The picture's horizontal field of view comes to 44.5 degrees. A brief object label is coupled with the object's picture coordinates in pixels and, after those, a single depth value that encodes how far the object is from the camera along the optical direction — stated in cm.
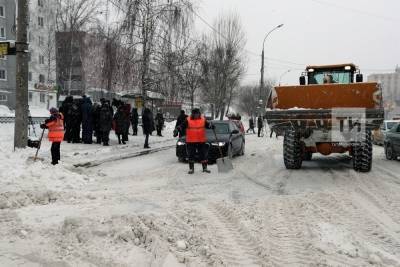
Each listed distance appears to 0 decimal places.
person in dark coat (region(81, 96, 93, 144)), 1773
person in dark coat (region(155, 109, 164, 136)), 2677
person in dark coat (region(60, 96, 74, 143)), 1777
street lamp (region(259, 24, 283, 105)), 3965
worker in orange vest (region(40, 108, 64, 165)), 1169
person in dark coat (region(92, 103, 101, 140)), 1809
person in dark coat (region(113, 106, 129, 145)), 1873
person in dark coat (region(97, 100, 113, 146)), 1778
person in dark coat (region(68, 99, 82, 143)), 1756
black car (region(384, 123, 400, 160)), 1584
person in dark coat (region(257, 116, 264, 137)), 3486
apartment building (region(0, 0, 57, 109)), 4491
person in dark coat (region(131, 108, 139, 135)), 2365
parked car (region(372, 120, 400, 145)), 2419
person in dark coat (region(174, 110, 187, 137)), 1919
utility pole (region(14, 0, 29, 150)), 1341
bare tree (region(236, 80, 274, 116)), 8725
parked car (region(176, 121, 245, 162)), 1436
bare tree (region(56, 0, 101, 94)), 4225
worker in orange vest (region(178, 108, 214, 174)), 1195
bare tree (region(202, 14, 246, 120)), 4488
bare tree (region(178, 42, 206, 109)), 3637
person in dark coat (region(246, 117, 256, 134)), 4308
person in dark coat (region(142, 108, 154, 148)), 1860
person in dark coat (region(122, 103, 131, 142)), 1891
